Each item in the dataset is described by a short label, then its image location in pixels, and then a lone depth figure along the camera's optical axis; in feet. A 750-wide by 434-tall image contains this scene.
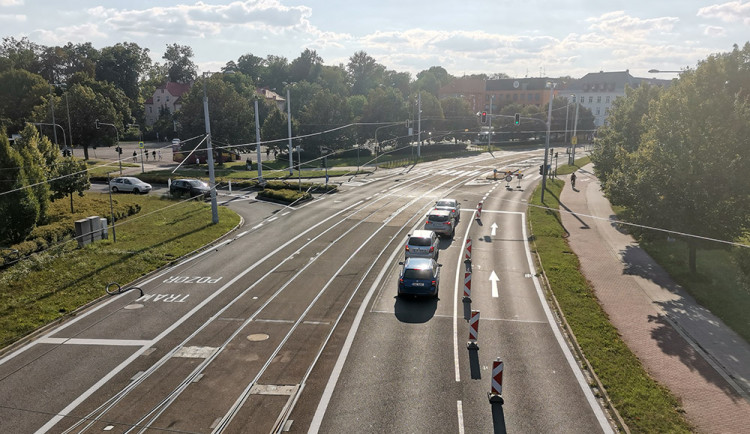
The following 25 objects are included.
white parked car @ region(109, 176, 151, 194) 168.35
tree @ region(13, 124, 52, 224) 100.78
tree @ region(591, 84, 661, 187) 140.67
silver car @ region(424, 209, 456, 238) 109.70
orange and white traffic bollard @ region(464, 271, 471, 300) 72.90
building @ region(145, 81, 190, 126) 437.17
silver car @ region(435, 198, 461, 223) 123.75
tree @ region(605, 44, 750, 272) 77.30
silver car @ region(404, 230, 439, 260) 86.79
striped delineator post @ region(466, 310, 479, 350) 57.57
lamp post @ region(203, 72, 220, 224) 113.50
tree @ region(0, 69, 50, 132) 282.36
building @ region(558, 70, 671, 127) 434.30
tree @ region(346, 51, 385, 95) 561.43
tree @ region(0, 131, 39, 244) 89.51
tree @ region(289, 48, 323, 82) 527.81
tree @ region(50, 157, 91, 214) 123.85
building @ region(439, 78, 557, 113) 471.21
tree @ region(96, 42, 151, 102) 425.28
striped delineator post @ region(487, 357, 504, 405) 46.47
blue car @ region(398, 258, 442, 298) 72.43
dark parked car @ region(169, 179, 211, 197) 158.10
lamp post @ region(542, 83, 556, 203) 154.00
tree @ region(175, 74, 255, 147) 236.02
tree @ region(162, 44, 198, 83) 534.78
